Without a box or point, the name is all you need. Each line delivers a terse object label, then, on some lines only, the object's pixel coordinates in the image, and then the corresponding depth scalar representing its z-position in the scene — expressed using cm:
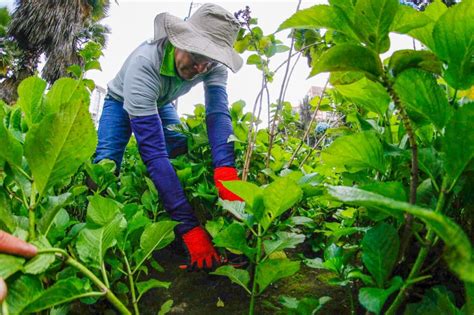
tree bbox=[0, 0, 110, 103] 1338
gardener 136
